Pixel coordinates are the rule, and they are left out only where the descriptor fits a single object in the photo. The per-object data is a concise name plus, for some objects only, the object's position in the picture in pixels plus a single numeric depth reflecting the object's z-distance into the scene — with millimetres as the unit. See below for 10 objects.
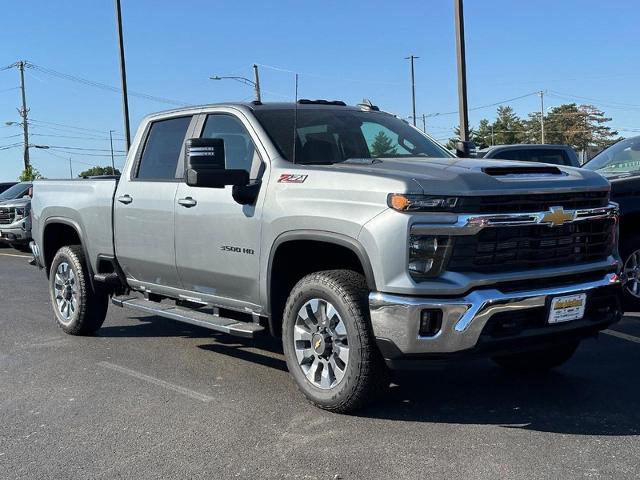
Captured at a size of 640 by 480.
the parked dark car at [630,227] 7531
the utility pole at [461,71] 13773
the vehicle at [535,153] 11742
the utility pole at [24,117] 63094
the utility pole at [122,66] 22500
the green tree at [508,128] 97438
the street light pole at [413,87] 63156
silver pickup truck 4023
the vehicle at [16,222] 15919
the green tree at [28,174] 56688
